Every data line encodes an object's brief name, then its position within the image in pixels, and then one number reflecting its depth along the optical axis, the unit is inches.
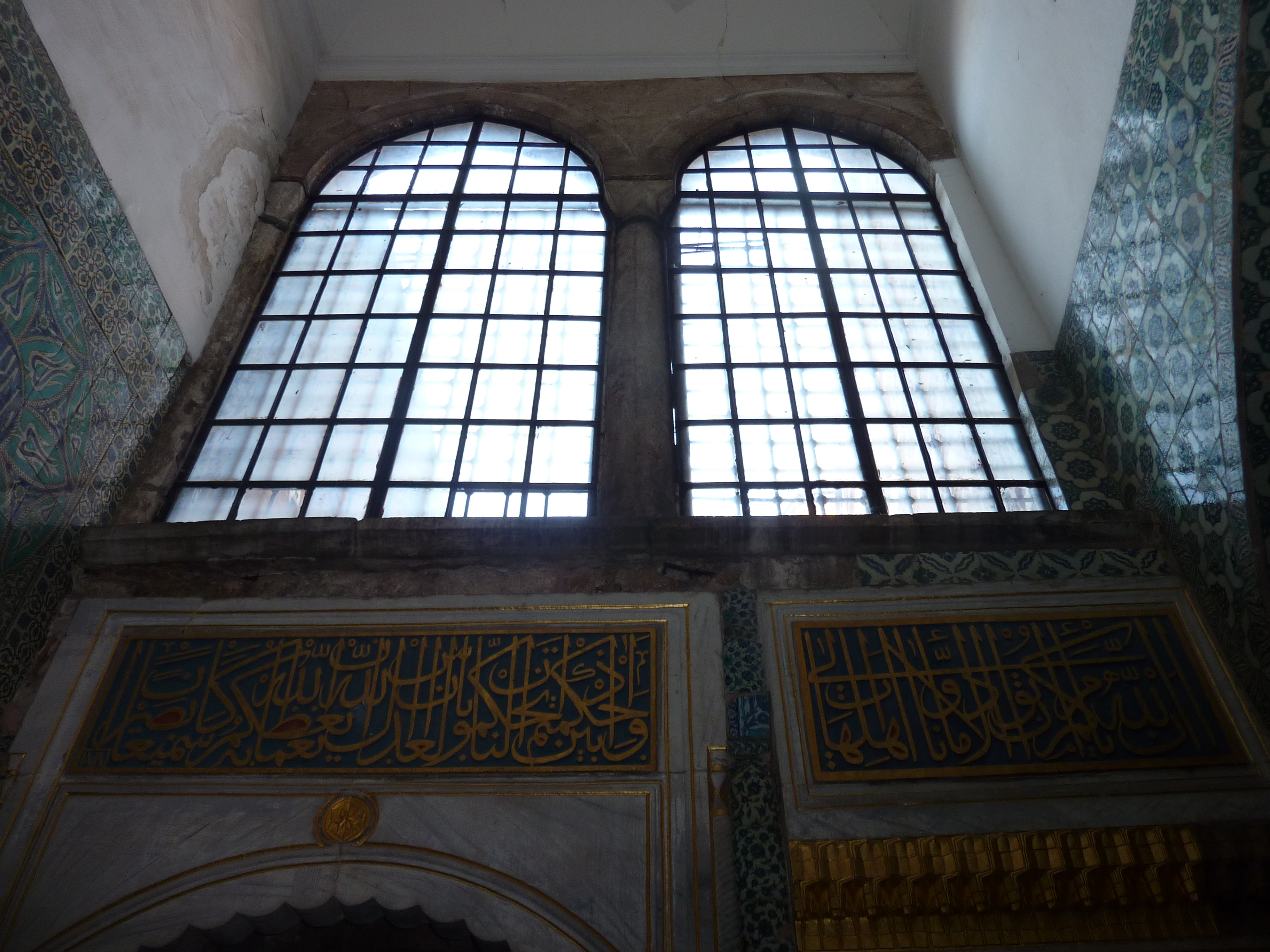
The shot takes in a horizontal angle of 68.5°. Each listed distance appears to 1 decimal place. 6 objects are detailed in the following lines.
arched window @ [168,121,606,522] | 157.5
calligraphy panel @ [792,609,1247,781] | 116.3
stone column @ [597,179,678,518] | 149.7
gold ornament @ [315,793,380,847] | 111.7
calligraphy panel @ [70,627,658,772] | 119.4
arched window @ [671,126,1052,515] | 157.9
